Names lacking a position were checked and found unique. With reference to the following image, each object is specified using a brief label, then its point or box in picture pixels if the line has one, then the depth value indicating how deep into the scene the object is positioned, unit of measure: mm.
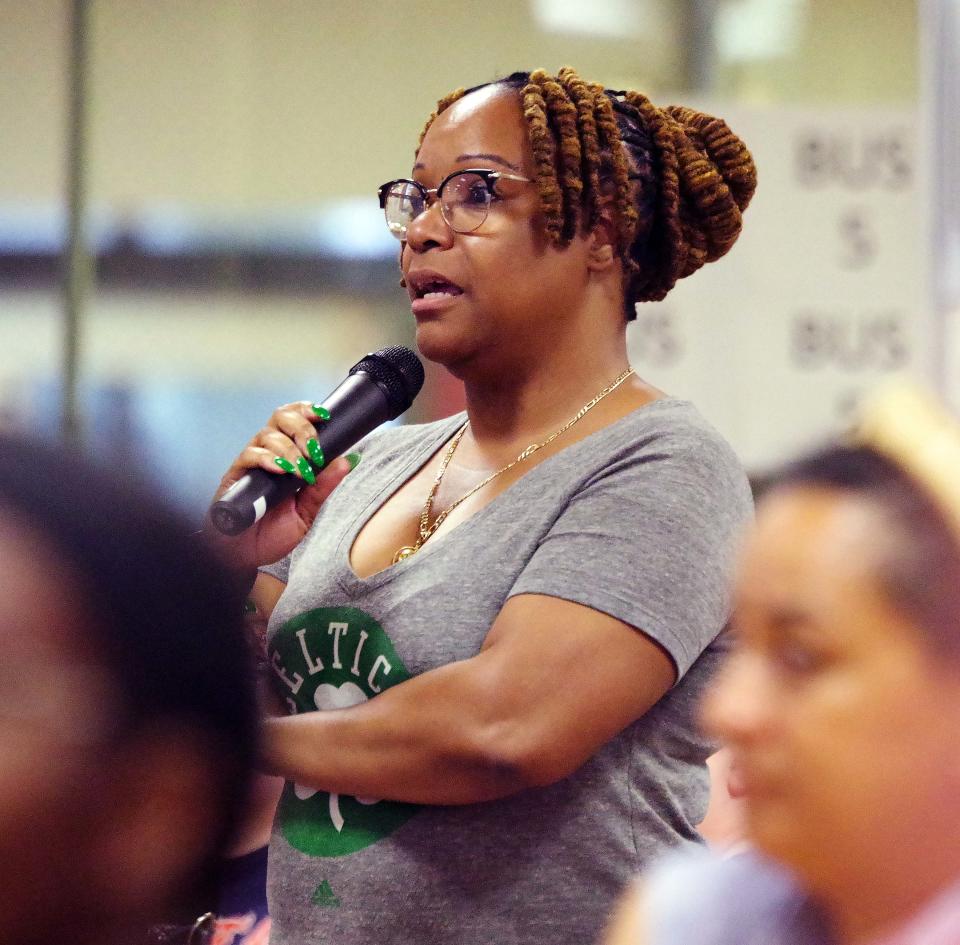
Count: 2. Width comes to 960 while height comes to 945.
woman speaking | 4090
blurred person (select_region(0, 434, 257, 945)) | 2653
